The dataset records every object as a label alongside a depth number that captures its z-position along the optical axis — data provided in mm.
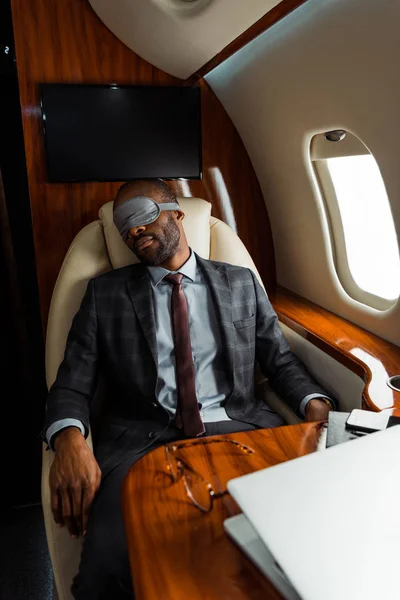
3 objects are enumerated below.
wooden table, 804
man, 1733
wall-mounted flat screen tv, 2316
